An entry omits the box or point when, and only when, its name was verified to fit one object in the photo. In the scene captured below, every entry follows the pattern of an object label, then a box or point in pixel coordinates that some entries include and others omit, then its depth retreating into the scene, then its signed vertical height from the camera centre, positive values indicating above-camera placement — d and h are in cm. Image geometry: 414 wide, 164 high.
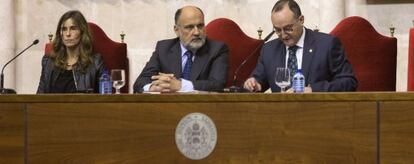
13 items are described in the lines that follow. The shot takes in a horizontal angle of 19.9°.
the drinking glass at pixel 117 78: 593 -7
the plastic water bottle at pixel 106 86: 600 -11
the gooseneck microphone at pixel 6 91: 638 -14
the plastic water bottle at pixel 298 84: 570 -9
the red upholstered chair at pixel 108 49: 774 +10
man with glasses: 651 +7
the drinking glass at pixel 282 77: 565 -6
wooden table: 476 -26
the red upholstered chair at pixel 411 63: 748 +1
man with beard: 678 +4
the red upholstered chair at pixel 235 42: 762 +15
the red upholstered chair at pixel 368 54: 737 +7
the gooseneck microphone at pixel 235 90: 569 -12
